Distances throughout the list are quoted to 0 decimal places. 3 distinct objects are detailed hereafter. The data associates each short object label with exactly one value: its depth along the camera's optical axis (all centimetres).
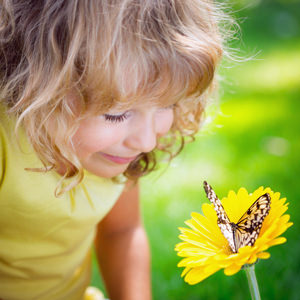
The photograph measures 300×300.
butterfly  56
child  68
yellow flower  54
